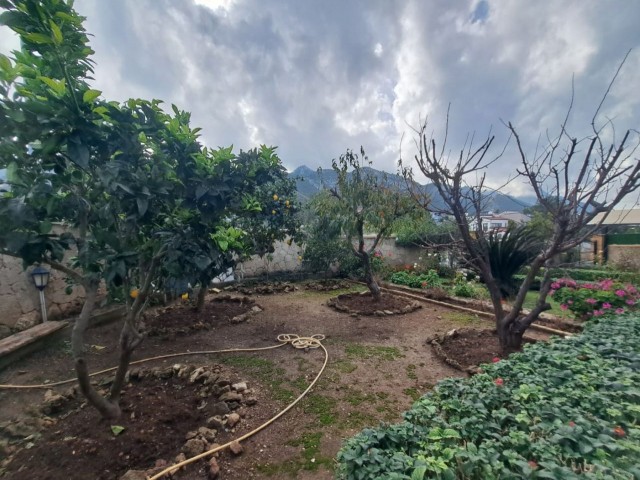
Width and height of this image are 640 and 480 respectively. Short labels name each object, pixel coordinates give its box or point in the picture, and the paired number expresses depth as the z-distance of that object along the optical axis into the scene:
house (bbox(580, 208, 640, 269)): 6.82
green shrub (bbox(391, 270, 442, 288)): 7.24
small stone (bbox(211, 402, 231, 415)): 2.47
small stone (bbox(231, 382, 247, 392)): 2.82
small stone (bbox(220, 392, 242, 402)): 2.63
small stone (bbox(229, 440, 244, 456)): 2.05
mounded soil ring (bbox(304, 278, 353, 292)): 7.76
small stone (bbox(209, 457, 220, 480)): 1.85
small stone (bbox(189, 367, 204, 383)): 2.93
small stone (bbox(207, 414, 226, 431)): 2.31
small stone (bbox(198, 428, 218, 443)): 2.16
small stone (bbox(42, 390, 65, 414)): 2.58
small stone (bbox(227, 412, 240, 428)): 2.35
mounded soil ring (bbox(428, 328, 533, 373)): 3.34
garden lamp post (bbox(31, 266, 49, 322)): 4.02
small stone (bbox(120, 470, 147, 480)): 1.73
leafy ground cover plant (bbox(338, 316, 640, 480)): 1.04
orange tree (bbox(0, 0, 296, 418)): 1.43
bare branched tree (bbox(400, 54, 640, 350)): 2.65
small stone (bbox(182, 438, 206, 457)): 2.00
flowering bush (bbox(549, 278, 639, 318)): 3.91
